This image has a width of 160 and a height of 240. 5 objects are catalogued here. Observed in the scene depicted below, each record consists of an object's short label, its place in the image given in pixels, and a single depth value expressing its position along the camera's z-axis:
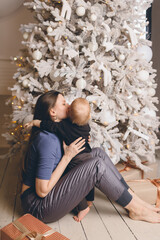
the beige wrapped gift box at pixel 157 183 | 1.96
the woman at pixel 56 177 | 1.61
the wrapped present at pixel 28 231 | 1.39
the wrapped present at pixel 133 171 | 2.39
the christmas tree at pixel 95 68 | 2.10
